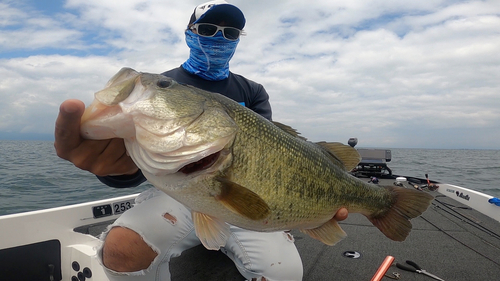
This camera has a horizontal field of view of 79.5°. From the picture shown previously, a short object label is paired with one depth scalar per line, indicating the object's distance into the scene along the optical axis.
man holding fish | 0.48
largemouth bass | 0.40
